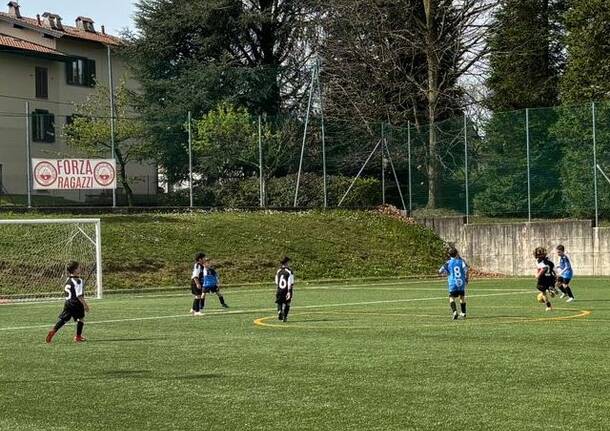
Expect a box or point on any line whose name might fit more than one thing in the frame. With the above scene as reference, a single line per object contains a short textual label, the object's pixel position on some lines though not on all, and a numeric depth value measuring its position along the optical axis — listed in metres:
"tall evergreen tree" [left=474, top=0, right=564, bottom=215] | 51.41
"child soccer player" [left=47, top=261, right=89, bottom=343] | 18.98
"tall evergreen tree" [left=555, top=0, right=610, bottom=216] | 40.50
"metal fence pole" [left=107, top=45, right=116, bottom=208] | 46.72
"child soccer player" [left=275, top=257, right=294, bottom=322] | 21.91
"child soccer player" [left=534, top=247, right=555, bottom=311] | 23.70
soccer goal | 35.28
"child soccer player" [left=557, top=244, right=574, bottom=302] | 26.87
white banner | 43.91
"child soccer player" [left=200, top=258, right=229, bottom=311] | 25.55
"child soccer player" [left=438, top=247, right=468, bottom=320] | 21.86
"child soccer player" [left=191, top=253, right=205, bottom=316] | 24.50
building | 57.22
